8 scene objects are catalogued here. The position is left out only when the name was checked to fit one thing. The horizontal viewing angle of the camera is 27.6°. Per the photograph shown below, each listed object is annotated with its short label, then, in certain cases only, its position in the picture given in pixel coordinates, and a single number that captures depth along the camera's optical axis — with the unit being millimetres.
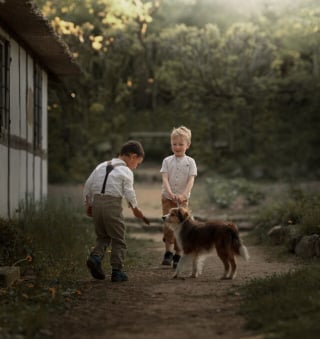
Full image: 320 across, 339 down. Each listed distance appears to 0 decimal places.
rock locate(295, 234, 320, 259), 8945
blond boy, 8242
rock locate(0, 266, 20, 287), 6559
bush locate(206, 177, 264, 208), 16531
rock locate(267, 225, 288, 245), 10867
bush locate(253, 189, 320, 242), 9750
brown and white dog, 7152
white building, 9883
